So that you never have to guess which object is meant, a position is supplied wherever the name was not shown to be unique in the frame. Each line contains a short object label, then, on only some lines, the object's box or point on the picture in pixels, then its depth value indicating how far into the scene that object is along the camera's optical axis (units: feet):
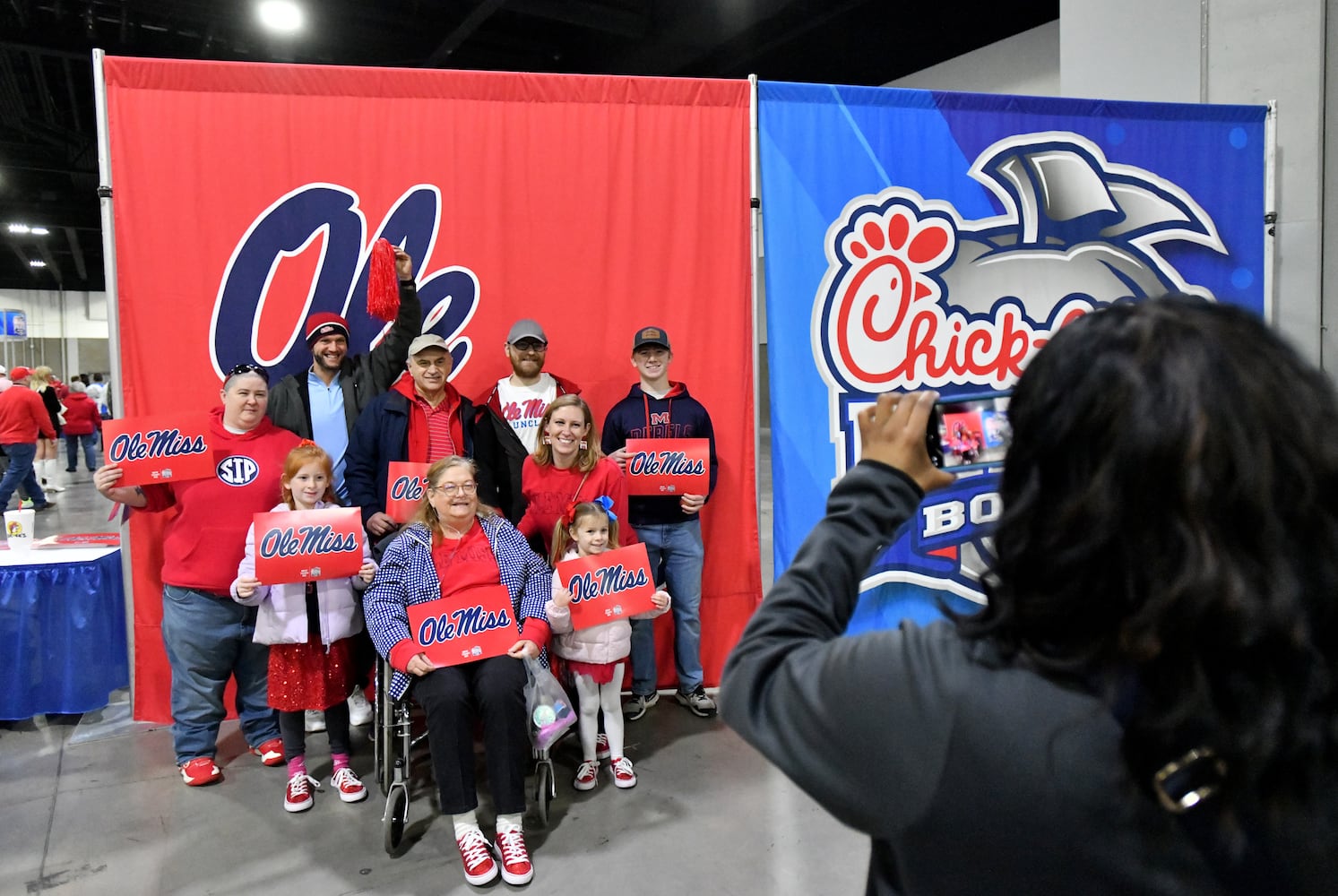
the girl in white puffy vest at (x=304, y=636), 9.96
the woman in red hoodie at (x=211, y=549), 10.38
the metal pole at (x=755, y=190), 12.83
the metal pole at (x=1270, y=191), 14.61
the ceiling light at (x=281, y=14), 20.97
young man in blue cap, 12.35
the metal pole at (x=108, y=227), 11.27
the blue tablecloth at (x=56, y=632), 11.66
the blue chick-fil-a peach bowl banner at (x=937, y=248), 13.10
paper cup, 12.55
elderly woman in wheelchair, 8.73
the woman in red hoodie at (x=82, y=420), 40.95
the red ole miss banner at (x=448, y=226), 11.70
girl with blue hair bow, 10.23
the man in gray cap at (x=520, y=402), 11.85
